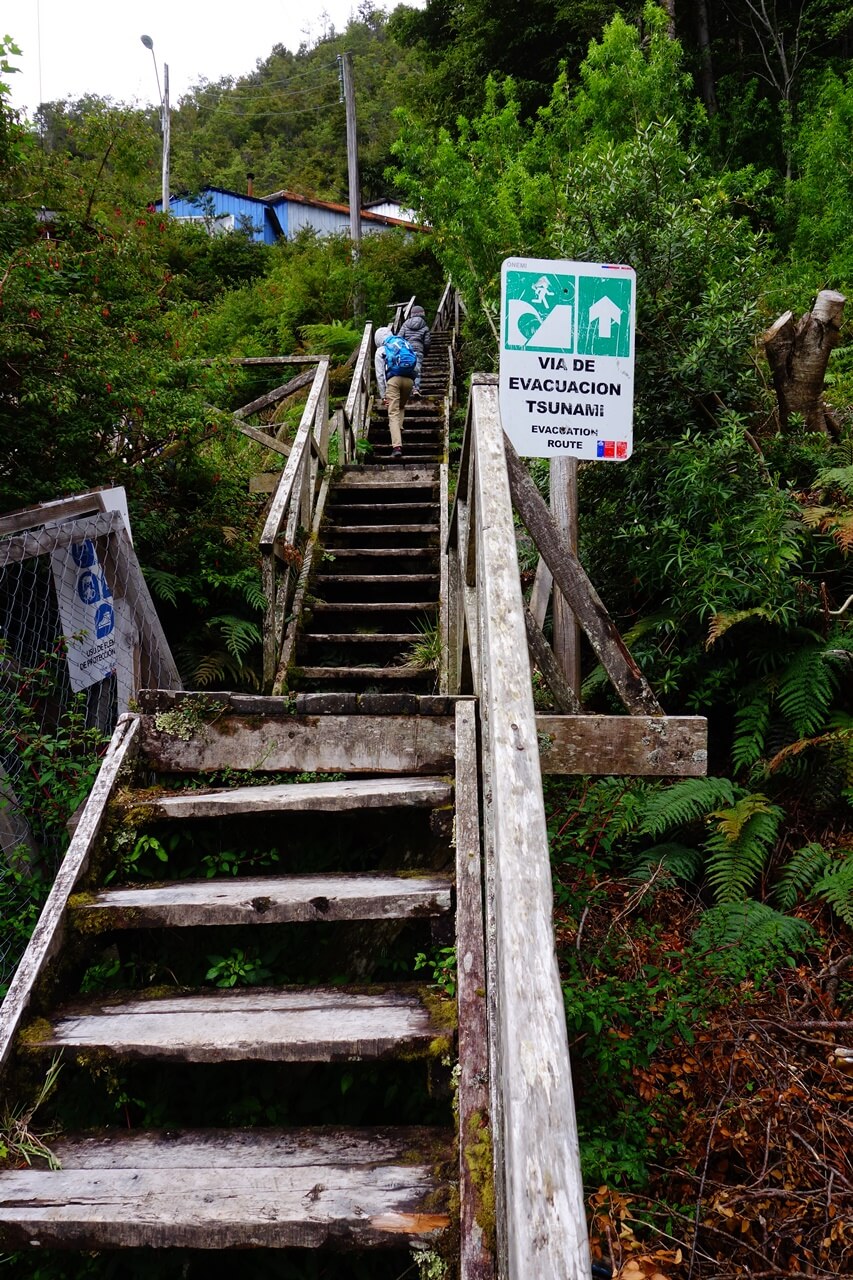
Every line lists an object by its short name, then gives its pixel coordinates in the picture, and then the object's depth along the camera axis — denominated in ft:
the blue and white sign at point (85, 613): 10.98
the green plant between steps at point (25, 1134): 5.97
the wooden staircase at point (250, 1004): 5.43
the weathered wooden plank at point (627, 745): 9.14
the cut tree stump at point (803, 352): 14.56
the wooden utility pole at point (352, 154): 54.44
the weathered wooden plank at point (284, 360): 23.13
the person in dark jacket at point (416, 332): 32.63
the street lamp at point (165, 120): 73.26
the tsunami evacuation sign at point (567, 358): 9.52
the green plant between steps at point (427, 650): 16.17
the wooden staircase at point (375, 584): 16.34
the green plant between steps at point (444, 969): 6.70
